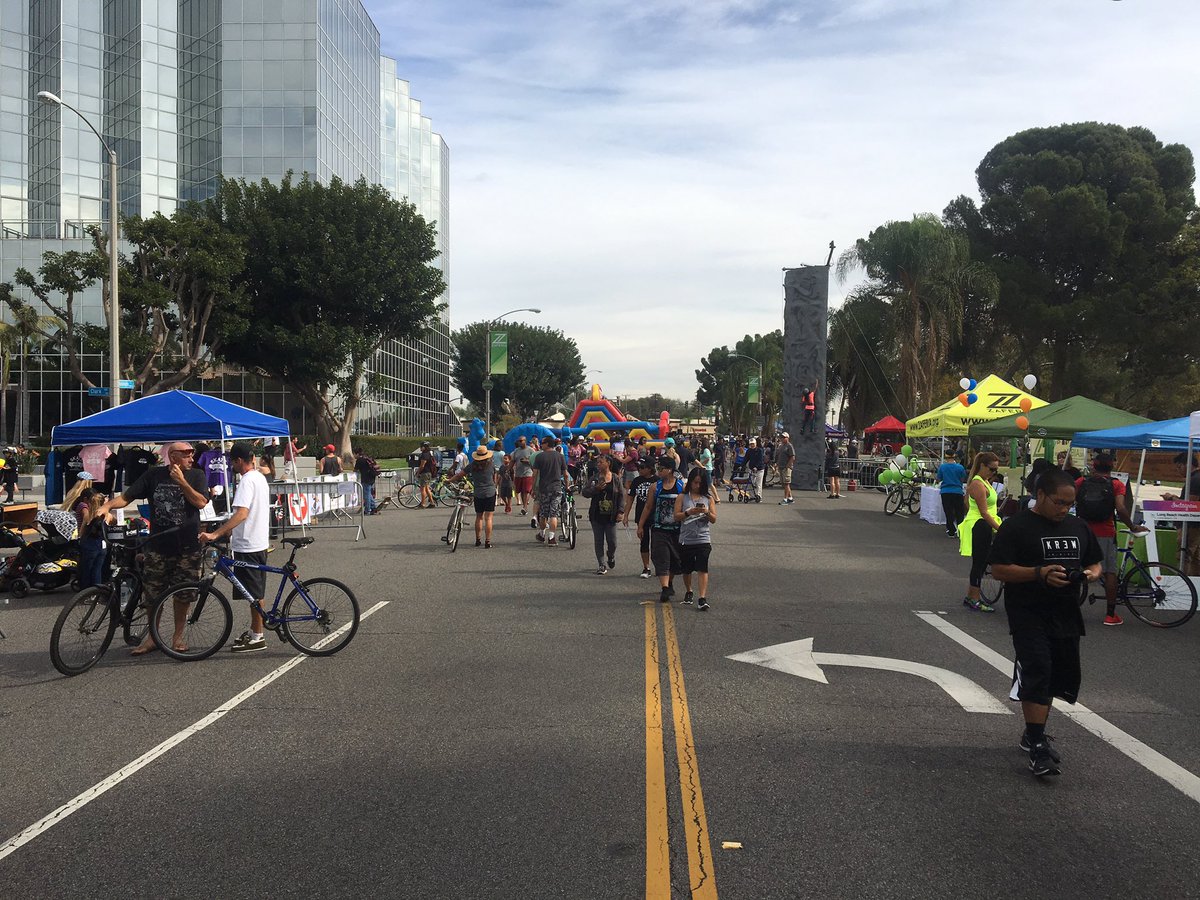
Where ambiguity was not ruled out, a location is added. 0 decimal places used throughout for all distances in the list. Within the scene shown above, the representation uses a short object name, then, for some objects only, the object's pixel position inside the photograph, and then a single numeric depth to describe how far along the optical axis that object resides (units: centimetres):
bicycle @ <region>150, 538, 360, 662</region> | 786
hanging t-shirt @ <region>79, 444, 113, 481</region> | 1673
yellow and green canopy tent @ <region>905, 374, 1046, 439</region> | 2227
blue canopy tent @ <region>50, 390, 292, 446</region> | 1377
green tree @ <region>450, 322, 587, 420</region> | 7956
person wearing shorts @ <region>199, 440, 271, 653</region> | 788
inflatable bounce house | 4169
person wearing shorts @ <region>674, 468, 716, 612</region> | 995
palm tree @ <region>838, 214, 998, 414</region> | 4169
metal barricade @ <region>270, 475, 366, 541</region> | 1744
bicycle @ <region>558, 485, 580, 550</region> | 1595
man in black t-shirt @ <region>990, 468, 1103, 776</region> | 523
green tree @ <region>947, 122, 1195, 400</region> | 4628
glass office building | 4994
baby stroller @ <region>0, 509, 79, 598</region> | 1138
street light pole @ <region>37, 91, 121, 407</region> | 2073
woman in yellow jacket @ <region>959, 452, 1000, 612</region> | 1029
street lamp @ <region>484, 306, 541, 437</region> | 3756
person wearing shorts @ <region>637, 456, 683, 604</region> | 1048
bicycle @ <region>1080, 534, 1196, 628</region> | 975
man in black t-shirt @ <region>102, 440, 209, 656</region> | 805
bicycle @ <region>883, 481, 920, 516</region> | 2316
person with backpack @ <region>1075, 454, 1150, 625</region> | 991
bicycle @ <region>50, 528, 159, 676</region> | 735
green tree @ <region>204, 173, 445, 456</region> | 3644
